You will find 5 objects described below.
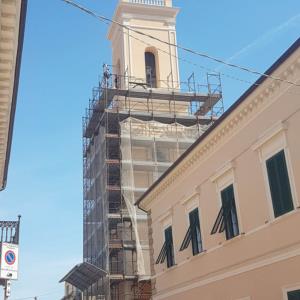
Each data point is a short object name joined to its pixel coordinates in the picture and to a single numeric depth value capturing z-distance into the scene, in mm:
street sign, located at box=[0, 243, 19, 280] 9865
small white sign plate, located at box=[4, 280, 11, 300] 9485
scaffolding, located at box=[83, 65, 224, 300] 22653
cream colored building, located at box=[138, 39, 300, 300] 8819
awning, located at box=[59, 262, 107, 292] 19277
